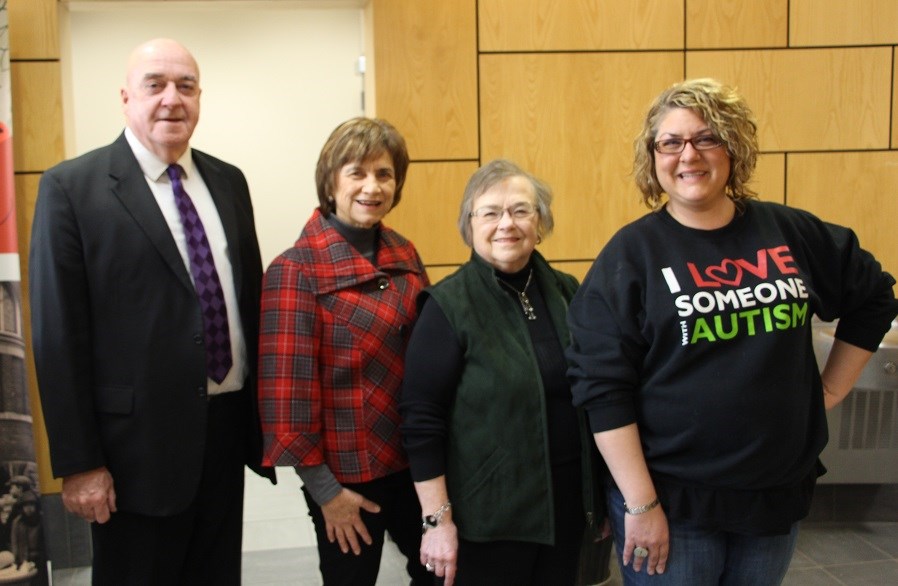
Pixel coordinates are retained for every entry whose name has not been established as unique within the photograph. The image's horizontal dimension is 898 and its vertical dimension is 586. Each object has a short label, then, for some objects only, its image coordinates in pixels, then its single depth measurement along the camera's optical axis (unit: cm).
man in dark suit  181
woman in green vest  183
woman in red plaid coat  190
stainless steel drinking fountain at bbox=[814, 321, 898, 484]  357
